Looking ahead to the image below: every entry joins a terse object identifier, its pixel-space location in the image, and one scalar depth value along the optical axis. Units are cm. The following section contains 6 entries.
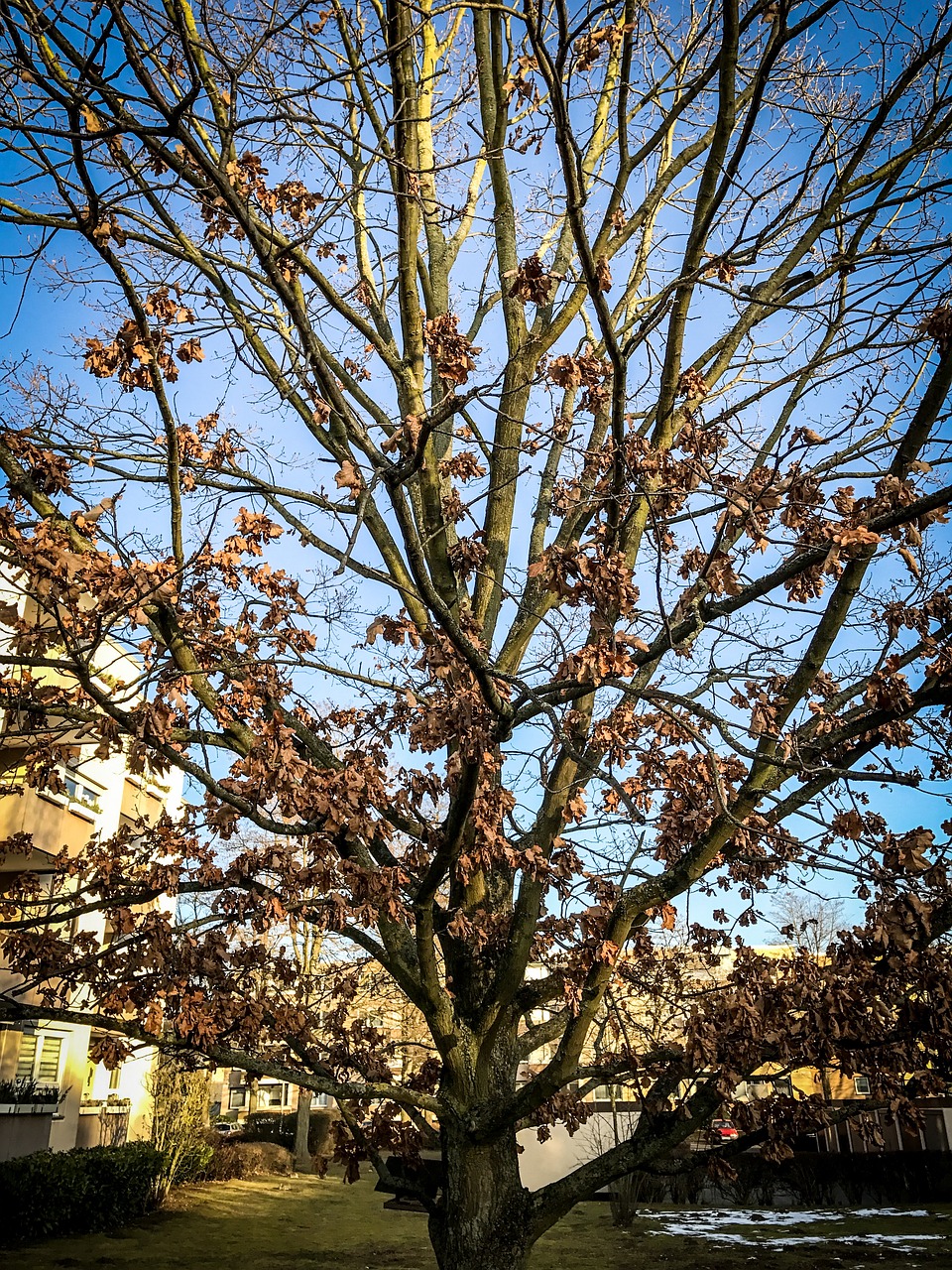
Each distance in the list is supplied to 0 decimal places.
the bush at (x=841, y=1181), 1769
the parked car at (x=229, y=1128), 2886
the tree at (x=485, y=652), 420
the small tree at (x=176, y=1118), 1866
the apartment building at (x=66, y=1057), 1469
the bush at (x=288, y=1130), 2927
